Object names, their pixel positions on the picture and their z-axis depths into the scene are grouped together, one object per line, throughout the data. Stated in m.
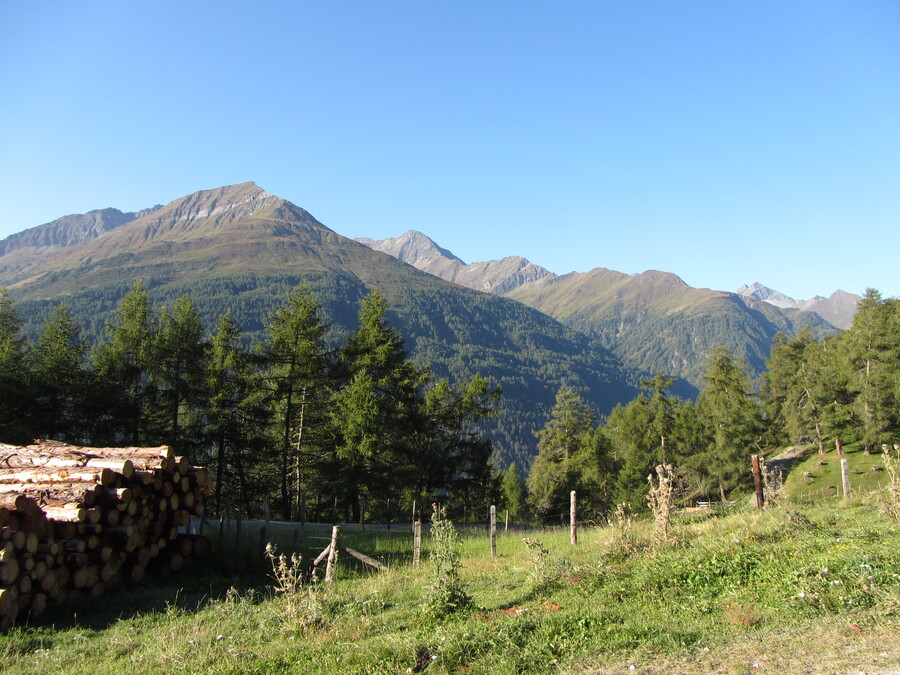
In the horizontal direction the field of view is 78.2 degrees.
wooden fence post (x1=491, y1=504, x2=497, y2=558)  14.68
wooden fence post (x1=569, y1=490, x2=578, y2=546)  14.14
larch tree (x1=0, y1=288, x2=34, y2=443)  21.34
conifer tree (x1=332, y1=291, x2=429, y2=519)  24.92
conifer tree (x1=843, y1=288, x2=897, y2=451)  39.56
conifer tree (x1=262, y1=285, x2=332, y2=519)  26.16
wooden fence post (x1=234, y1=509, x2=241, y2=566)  13.82
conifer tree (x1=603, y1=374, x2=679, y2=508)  49.06
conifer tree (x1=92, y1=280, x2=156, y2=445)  24.17
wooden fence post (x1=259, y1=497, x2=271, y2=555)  14.15
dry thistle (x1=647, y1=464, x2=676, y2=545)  10.55
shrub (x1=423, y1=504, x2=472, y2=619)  8.20
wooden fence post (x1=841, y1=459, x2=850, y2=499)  14.45
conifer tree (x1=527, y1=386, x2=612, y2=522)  44.78
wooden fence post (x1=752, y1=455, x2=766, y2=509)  13.03
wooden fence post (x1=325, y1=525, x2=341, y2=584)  10.65
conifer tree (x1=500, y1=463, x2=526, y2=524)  59.16
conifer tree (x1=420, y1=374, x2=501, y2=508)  30.00
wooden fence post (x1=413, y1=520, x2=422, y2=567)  13.08
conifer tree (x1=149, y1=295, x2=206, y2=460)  24.62
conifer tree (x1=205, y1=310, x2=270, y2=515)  24.59
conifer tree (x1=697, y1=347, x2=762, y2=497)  45.19
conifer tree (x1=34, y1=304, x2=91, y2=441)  23.48
